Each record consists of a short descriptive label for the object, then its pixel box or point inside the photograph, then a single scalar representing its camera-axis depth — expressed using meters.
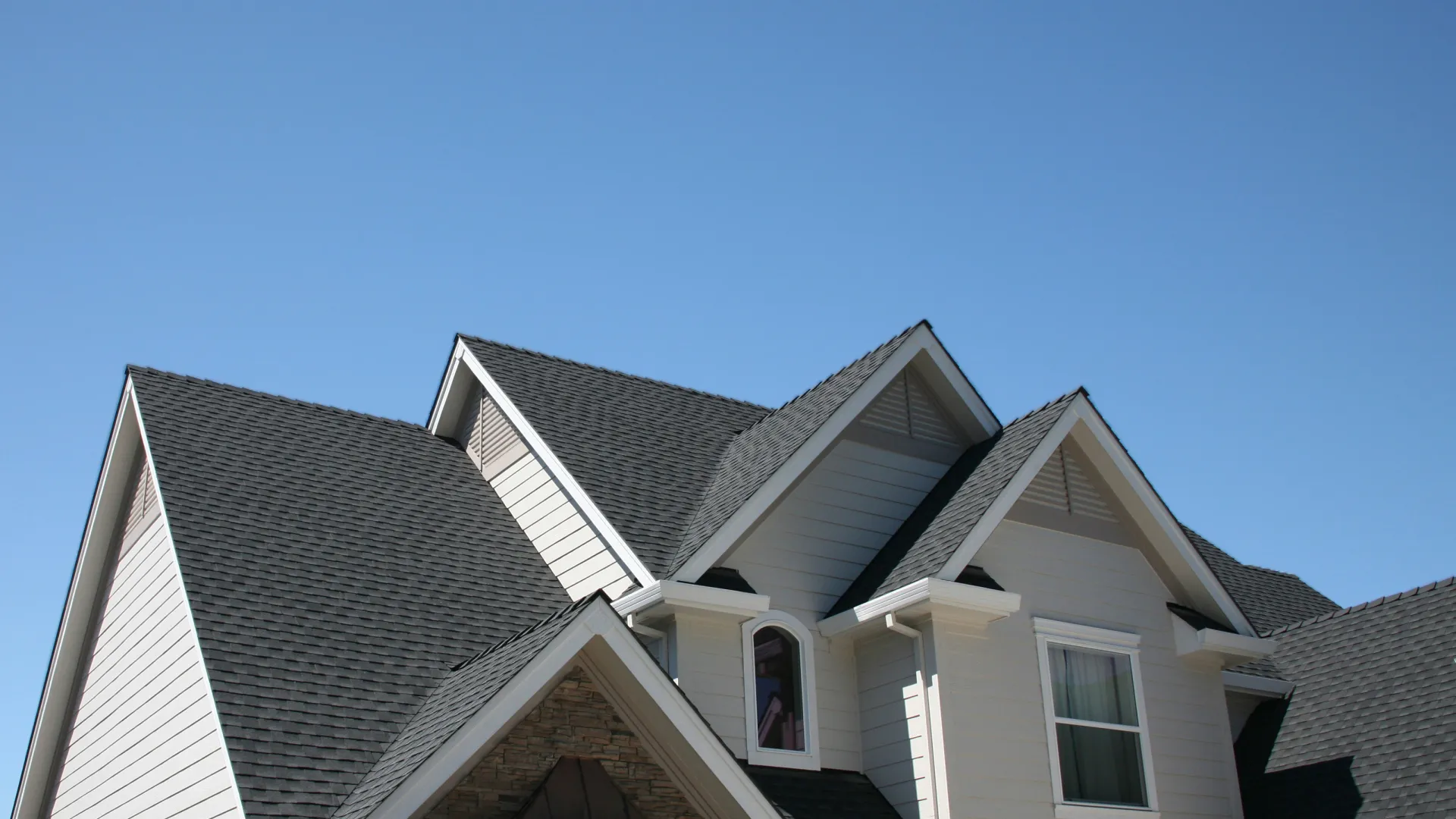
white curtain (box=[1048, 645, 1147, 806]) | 13.73
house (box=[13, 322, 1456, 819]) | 10.66
